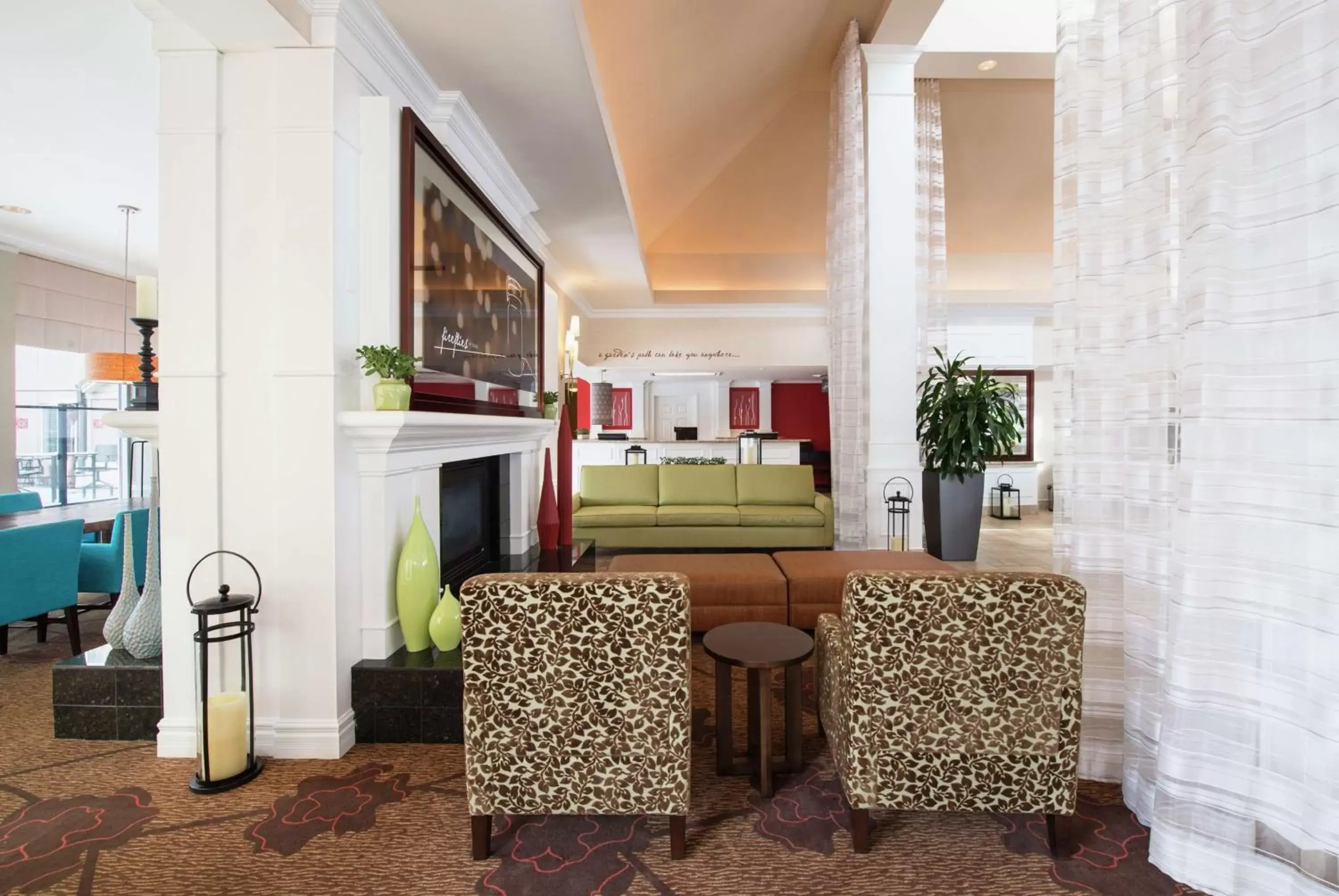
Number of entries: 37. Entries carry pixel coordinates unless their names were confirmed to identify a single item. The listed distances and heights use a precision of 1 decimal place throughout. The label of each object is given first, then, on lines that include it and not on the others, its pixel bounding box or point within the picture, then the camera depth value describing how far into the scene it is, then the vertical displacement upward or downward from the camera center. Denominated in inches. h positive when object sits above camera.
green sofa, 216.5 -23.0
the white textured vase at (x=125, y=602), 99.9 -25.8
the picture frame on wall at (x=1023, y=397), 347.3 +26.5
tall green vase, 96.3 -22.4
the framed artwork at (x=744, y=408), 433.4 +26.4
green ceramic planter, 88.7 +7.5
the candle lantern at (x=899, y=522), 178.4 -22.6
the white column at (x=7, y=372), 195.8 +24.6
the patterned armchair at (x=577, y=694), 62.3 -25.7
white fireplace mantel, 90.0 -5.8
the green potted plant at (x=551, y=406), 186.5 +12.5
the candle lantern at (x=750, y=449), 286.0 -1.9
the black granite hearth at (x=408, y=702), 91.4 -38.0
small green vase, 95.7 -27.7
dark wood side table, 77.4 -30.8
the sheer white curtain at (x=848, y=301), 184.7 +45.0
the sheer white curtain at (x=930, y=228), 191.0 +71.0
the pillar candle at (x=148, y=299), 93.4 +22.8
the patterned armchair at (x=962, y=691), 62.9 -25.8
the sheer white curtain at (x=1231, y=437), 54.5 +0.6
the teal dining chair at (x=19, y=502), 168.9 -14.8
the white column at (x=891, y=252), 178.7 +55.9
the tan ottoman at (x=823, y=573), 131.5 -28.0
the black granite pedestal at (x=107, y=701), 92.8 -38.1
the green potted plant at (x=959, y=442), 196.5 +0.6
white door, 419.2 +23.3
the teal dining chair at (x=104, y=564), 142.5 -26.7
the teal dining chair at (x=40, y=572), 116.6 -24.3
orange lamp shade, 192.7 +25.8
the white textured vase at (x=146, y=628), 96.1 -28.2
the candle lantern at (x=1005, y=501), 324.8 -31.3
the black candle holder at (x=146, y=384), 97.0 +10.3
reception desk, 292.7 -2.5
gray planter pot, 202.1 -23.7
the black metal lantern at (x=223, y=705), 78.4 -34.1
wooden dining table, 143.9 -16.7
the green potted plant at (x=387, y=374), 88.7 +10.7
